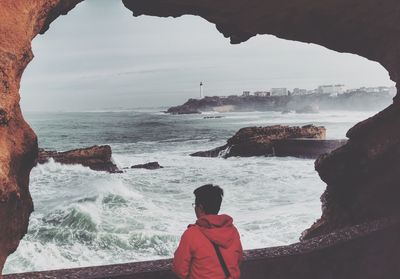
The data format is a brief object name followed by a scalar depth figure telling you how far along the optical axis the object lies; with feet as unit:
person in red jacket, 8.94
